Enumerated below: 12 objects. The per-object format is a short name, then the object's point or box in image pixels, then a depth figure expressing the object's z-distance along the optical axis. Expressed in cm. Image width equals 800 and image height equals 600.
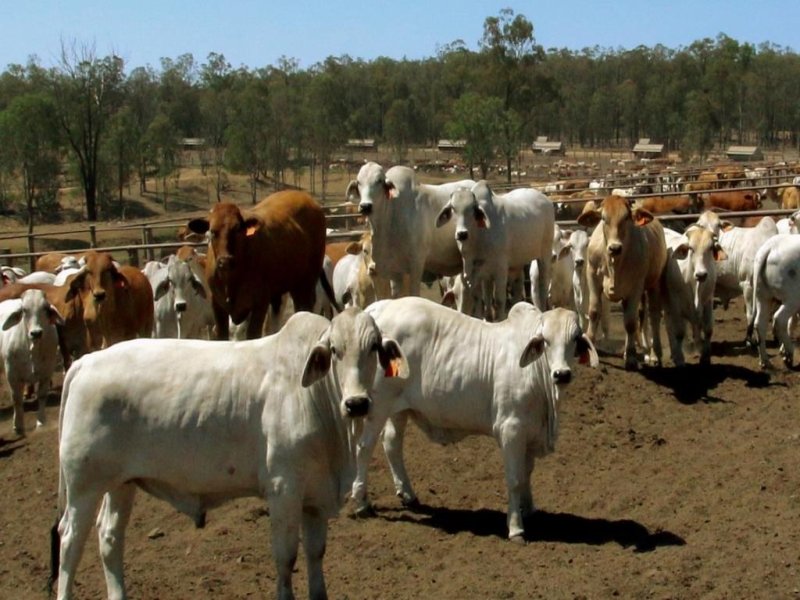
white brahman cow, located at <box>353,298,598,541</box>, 840
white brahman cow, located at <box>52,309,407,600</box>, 653
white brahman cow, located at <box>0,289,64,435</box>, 1318
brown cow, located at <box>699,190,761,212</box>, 3000
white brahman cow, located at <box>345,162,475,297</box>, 1277
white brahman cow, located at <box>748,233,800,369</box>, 1305
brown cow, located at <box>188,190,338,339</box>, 1163
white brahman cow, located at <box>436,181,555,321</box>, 1302
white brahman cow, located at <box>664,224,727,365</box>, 1345
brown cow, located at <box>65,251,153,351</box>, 1315
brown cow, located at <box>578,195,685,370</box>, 1284
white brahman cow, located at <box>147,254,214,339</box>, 1415
